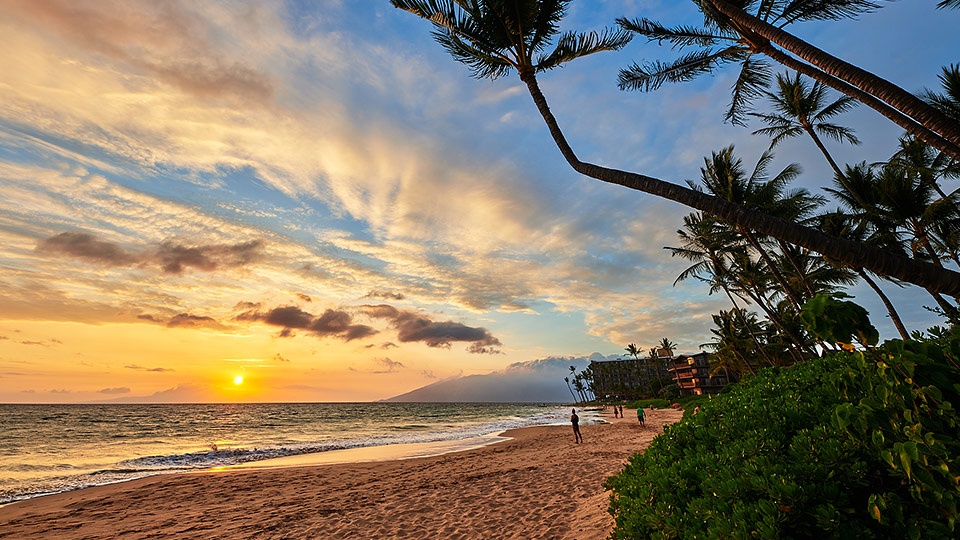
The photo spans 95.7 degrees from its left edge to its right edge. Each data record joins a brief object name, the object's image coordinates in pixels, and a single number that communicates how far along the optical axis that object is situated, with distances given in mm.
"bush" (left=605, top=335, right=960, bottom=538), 1736
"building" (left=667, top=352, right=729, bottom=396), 89238
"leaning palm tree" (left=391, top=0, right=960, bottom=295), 5074
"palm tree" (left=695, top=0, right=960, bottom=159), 5082
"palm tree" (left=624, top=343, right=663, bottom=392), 101688
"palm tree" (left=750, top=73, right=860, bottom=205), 19719
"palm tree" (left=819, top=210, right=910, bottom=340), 20728
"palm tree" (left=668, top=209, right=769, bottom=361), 23266
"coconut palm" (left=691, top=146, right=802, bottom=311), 22125
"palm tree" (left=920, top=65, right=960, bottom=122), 14281
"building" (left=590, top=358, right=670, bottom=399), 120750
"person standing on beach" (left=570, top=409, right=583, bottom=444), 22523
